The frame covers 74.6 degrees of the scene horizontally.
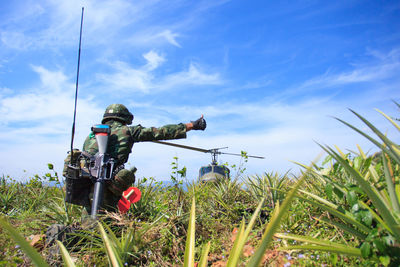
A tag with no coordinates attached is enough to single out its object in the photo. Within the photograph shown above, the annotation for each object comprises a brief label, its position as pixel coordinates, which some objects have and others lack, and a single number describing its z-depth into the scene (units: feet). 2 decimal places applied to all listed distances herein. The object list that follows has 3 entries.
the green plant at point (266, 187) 13.48
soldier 13.41
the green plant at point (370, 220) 5.09
